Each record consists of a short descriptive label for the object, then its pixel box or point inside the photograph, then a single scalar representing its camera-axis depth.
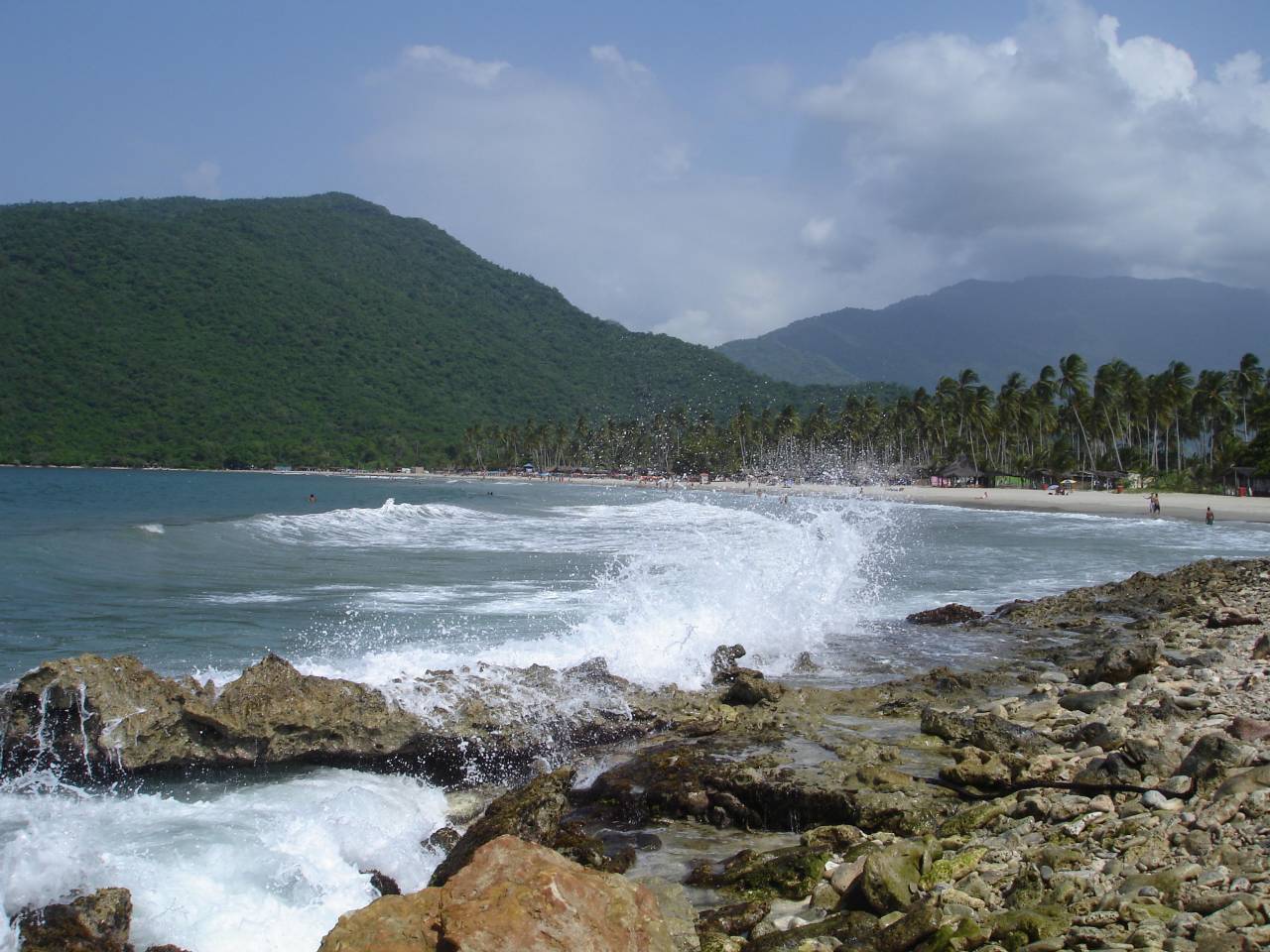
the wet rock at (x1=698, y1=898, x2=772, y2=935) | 5.04
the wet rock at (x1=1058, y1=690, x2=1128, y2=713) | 9.02
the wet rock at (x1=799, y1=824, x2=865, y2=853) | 6.06
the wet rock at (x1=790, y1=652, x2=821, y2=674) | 11.66
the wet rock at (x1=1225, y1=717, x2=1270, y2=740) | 6.47
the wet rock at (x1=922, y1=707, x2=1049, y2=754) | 7.73
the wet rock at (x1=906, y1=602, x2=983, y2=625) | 15.69
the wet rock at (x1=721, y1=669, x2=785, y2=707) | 9.61
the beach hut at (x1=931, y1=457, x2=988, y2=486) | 85.75
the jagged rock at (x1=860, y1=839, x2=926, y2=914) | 4.89
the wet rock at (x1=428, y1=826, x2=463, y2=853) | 6.36
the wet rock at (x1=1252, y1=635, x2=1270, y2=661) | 10.64
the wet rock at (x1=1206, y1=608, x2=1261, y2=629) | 13.98
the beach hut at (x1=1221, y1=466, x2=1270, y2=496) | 57.94
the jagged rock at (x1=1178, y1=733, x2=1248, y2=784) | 5.65
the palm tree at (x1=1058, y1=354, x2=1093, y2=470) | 79.62
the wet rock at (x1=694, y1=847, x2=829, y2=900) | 5.52
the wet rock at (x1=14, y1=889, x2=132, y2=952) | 4.77
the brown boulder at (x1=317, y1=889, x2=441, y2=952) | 3.75
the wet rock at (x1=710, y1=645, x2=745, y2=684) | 10.62
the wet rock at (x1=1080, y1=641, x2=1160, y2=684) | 10.47
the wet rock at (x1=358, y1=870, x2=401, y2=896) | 5.82
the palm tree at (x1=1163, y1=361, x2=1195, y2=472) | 72.74
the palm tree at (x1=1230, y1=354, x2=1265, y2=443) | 70.38
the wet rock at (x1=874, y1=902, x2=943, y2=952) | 4.38
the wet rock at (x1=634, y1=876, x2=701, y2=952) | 4.67
